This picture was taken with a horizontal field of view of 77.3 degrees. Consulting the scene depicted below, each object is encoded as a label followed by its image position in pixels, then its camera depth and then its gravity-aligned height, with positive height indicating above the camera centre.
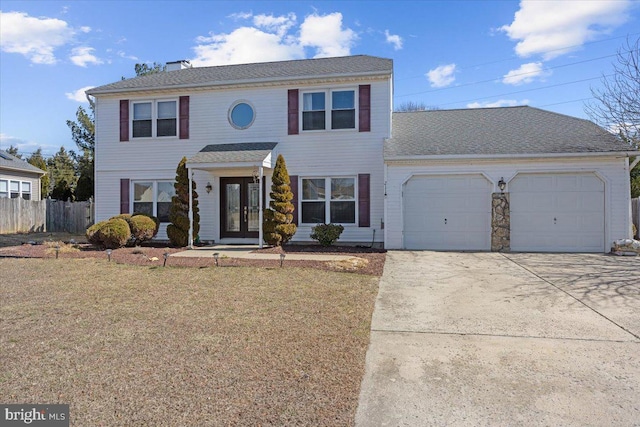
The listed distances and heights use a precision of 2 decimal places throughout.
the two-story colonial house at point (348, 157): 11.57 +1.75
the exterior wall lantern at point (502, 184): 11.62 +0.89
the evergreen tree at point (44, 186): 24.92 +1.73
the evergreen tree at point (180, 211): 12.47 +0.09
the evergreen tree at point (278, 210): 11.88 +0.12
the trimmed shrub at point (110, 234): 11.26 -0.57
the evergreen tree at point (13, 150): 44.38 +7.05
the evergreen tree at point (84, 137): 26.44 +5.25
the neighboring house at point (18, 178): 21.13 +1.95
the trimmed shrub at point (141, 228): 12.14 -0.44
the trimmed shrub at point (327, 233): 11.98 -0.57
